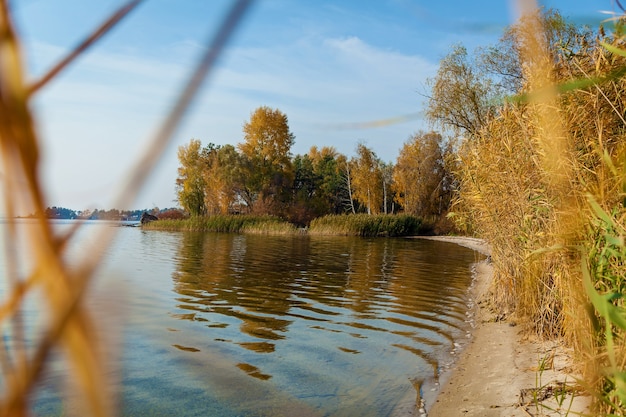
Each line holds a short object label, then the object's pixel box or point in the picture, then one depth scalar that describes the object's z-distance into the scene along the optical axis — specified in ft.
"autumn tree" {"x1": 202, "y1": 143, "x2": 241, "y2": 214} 147.23
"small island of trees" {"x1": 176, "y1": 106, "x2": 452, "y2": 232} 144.36
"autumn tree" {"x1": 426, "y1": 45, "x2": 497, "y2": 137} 77.71
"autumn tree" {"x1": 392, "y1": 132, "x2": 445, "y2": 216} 143.23
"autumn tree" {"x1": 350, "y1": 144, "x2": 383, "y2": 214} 161.79
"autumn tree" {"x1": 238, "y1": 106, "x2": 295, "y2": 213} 153.48
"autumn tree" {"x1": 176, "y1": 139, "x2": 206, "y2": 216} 149.59
